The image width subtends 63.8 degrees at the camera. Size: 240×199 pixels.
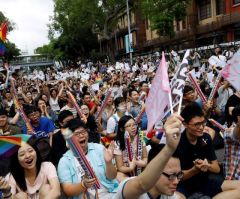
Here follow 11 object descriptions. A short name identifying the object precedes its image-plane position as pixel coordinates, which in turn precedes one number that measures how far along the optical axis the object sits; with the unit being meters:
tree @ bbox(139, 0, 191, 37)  13.45
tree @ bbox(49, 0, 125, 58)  20.24
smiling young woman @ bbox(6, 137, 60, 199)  1.74
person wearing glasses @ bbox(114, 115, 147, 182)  2.24
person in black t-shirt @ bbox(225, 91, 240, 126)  3.17
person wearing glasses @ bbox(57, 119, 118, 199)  1.76
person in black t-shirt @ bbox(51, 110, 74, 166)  2.65
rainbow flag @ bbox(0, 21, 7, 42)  7.06
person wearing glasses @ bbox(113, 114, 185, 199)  1.08
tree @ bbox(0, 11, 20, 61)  24.83
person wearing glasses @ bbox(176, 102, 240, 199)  1.93
